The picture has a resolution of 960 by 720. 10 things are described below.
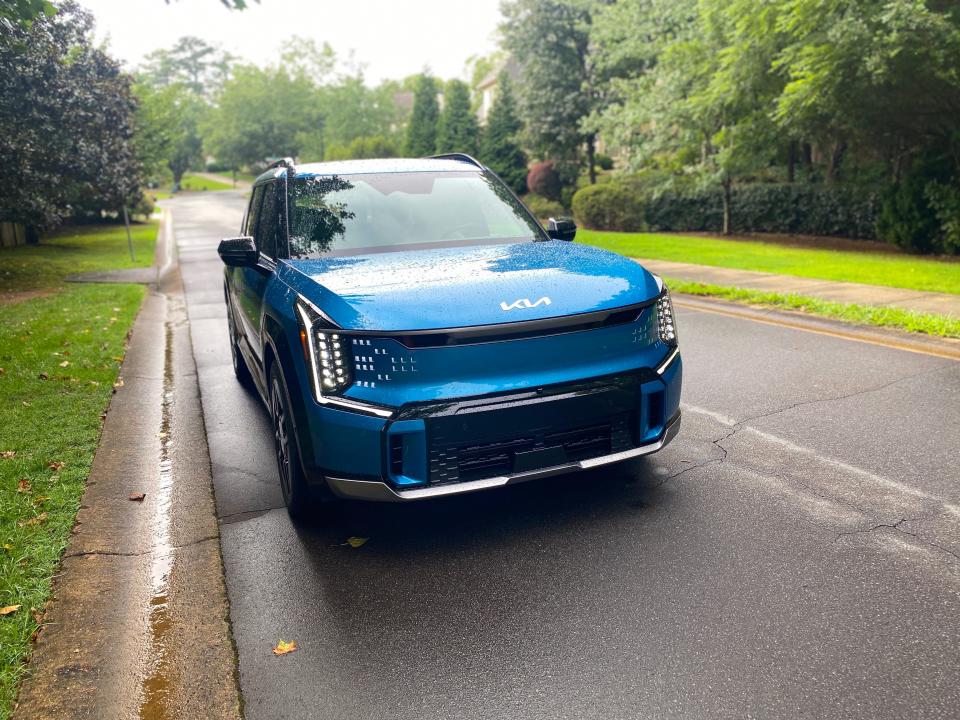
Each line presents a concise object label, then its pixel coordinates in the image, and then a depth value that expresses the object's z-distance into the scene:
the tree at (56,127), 17.25
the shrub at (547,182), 39.41
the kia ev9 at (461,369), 3.69
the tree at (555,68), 35.66
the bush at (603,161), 44.56
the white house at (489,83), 66.23
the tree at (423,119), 54.81
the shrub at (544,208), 33.31
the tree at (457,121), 50.25
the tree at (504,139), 44.19
